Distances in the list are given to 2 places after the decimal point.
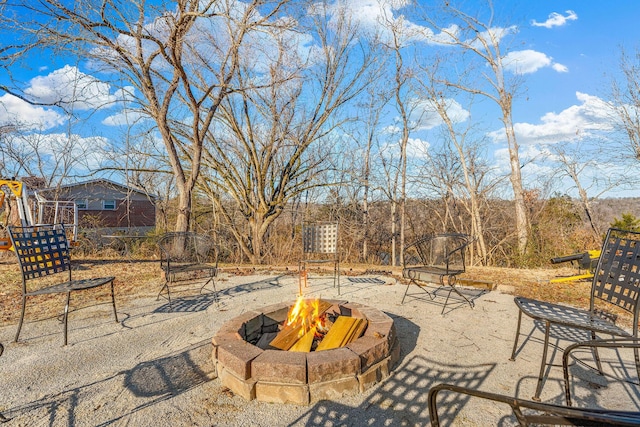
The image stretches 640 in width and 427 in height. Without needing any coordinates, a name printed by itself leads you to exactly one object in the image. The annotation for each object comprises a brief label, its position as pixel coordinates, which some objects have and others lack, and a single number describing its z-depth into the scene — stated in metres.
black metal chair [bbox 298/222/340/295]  4.96
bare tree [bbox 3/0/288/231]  5.76
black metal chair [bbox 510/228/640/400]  2.00
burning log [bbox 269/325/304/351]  2.42
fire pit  1.99
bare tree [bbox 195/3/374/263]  9.16
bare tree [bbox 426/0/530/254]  8.81
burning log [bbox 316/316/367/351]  2.36
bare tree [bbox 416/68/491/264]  8.91
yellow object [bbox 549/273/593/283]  4.66
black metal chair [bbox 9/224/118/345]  2.82
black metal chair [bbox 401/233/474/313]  3.61
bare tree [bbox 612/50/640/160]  9.80
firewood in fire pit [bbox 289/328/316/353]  2.37
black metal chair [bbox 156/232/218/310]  3.85
